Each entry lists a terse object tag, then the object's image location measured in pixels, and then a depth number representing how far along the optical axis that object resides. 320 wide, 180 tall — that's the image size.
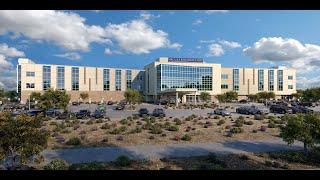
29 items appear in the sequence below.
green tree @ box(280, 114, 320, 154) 8.94
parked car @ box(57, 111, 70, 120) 21.03
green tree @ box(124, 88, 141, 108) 30.97
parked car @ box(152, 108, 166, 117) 22.61
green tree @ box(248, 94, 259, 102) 47.61
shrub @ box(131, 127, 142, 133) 13.64
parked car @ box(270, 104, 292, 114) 25.90
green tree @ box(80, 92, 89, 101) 42.68
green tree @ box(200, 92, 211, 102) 41.50
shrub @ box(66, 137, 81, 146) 10.97
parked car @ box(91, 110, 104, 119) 21.08
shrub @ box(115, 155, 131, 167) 7.69
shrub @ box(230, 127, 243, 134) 13.93
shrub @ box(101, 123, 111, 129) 15.00
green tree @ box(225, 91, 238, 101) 40.78
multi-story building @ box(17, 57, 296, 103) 45.04
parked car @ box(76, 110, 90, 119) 21.25
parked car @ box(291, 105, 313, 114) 24.96
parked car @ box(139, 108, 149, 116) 23.95
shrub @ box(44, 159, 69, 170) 6.47
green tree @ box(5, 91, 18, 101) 55.63
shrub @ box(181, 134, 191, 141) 11.91
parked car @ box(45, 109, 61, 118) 23.11
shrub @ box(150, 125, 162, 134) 13.36
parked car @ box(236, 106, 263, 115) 24.62
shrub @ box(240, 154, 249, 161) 8.80
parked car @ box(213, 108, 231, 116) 23.77
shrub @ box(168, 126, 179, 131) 14.34
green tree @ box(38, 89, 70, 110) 20.67
